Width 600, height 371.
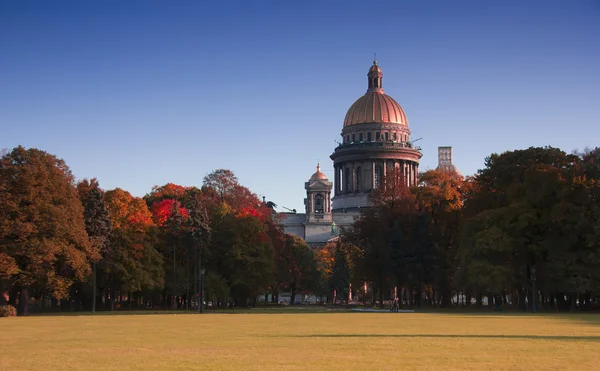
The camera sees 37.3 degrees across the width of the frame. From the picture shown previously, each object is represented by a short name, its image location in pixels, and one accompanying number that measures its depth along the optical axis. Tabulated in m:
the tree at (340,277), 123.25
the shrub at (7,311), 63.59
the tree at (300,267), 117.06
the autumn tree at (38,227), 66.50
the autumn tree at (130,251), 77.69
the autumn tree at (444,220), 82.81
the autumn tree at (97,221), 75.62
